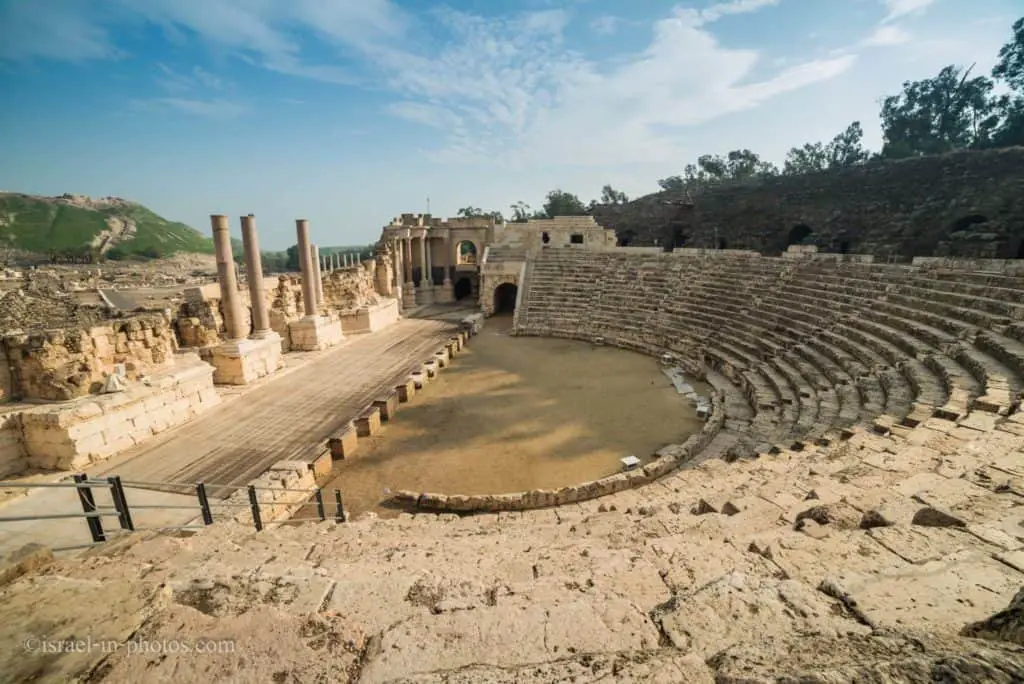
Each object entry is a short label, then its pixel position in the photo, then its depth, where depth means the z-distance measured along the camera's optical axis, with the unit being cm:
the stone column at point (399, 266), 2798
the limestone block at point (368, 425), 1038
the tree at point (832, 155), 4534
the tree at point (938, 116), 3503
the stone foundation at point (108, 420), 832
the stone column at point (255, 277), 1379
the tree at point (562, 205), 5122
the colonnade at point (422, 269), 2888
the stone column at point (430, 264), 3028
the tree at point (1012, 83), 2989
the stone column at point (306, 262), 1686
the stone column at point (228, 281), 1273
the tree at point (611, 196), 5631
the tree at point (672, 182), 5358
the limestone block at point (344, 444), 936
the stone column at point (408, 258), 2912
